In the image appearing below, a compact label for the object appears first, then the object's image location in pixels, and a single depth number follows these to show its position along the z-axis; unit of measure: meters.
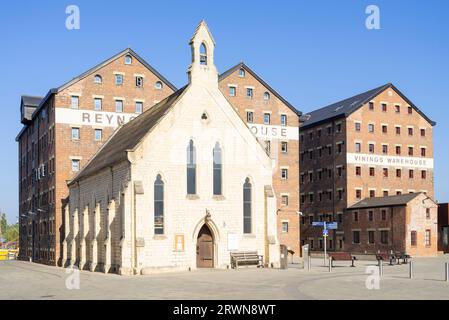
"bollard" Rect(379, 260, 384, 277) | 34.47
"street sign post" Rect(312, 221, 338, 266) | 48.34
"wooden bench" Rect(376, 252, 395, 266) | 50.84
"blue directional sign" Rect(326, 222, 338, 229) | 49.97
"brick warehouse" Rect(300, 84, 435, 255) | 78.56
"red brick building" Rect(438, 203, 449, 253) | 75.75
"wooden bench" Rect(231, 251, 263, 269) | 42.12
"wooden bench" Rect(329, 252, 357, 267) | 49.19
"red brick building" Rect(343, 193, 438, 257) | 67.38
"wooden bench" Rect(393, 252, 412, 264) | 47.56
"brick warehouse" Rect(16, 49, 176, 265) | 57.09
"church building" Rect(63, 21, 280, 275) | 39.53
